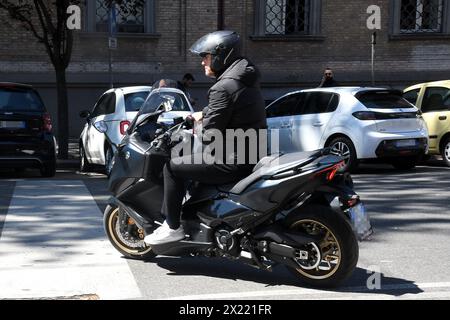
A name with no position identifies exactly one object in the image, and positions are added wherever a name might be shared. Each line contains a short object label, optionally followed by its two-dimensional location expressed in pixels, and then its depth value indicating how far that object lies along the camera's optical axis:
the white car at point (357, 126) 12.10
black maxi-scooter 5.13
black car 11.67
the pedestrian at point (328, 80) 16.84
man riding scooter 5.30
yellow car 13.28
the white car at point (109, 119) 11.95
